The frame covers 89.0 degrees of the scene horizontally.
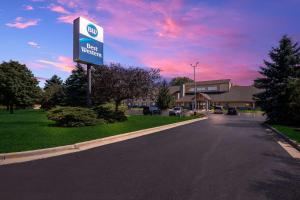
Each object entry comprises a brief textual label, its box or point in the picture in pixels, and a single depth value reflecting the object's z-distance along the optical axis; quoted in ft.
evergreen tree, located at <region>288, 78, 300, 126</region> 40.00
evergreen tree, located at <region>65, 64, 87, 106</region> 79.52
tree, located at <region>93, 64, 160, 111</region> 45.48
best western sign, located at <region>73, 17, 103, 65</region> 37.29
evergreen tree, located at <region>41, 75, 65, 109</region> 98.65
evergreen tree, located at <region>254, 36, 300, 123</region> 52.46
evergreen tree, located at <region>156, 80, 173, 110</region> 121.84
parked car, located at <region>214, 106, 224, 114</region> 101.39
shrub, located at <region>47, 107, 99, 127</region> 32.52
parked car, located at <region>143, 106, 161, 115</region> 85.68
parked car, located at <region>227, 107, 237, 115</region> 93.58
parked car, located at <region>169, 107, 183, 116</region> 82.30
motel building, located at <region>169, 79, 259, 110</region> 143.18
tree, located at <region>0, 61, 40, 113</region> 90.18
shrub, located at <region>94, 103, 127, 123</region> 41.11
